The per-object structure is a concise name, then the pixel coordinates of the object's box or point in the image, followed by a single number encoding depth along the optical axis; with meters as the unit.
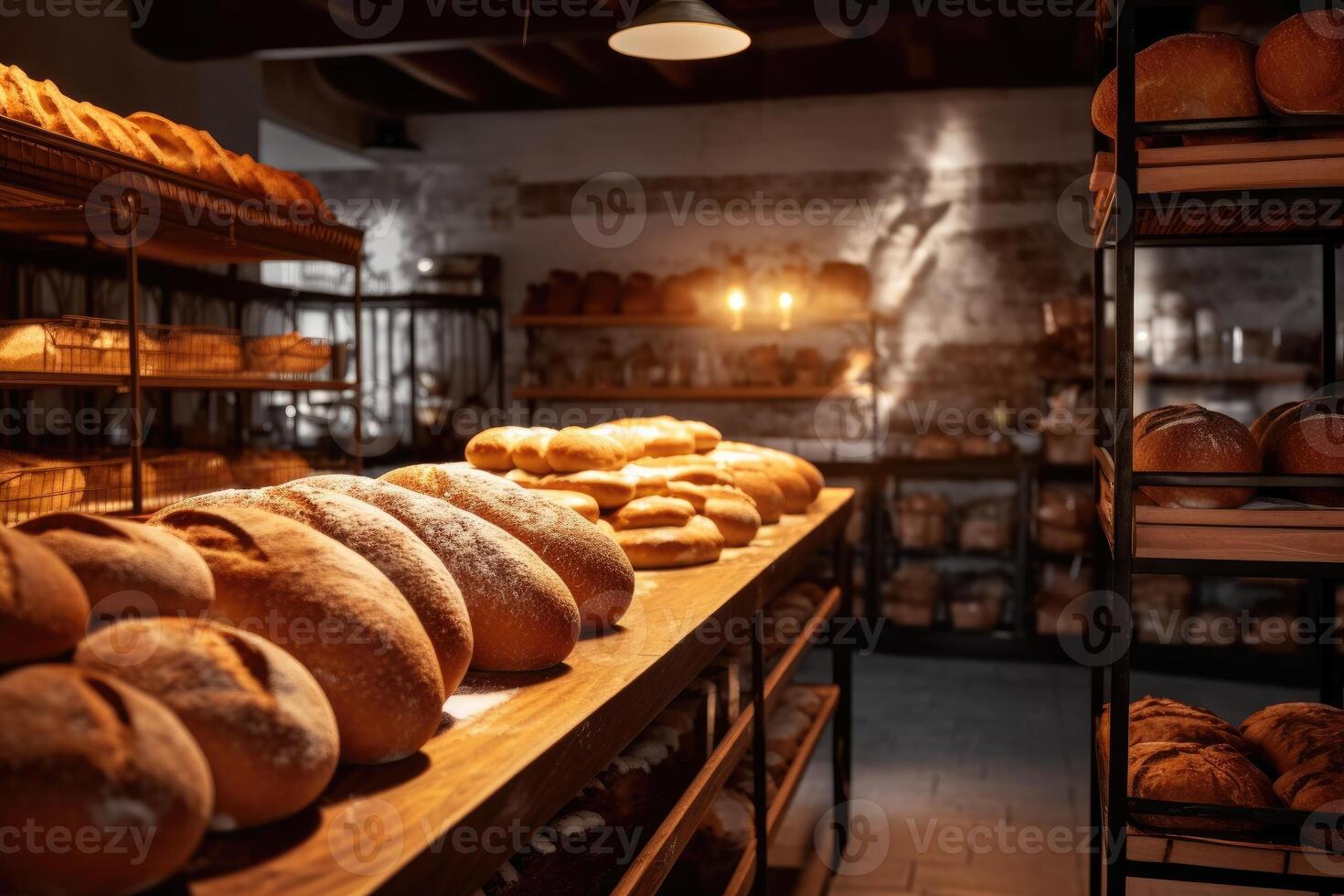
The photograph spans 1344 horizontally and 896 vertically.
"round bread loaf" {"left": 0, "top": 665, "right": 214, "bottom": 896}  0.63
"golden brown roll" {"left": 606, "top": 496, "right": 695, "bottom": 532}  2.10
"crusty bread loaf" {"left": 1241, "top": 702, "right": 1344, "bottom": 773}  1.75
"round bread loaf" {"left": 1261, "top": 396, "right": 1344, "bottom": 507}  1.57
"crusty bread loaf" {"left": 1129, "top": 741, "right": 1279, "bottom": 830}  1.64
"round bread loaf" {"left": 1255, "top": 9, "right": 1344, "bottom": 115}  1.47
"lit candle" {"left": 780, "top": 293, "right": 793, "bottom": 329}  5.86
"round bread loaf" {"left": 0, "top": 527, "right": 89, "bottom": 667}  0.70
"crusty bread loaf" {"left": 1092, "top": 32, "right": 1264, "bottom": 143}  1.56
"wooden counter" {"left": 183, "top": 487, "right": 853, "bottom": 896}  0.76
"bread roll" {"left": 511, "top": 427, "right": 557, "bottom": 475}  2.19
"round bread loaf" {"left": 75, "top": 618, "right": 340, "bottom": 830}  0.75
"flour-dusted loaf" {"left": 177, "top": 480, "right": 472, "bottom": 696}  1.07
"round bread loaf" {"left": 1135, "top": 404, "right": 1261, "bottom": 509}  1.58
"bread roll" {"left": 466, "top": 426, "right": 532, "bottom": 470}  2.26
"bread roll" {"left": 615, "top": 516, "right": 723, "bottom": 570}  2.04
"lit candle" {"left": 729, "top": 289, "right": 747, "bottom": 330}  5.97
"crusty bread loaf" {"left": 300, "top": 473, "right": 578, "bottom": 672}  1.24
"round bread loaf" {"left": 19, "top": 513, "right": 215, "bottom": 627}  0.82
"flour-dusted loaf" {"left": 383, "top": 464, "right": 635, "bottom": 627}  1.49
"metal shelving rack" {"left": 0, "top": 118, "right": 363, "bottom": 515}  2.74
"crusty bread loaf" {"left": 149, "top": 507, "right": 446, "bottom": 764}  0.92
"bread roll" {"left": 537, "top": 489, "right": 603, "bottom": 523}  1.99
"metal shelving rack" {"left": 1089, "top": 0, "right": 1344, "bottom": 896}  1.52
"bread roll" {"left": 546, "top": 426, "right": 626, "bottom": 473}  2.17
